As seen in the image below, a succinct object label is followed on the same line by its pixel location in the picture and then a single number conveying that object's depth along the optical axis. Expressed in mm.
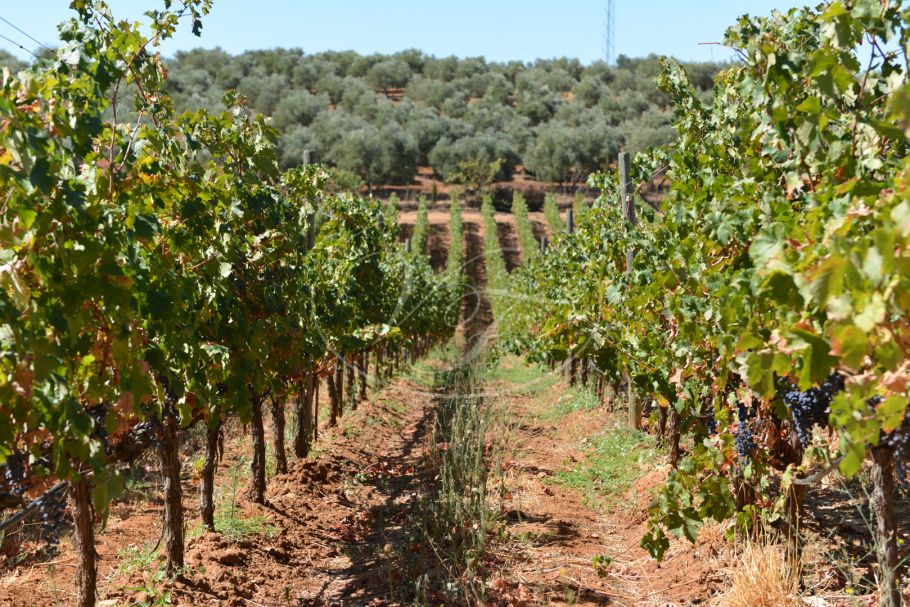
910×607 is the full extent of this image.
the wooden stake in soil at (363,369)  13945
